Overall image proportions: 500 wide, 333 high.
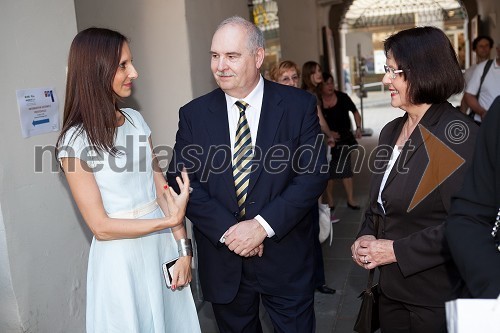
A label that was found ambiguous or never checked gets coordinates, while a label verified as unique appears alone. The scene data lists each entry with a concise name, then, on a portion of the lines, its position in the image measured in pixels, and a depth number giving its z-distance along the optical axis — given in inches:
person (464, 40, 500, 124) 237.6
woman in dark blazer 85.7
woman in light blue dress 88.7
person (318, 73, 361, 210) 279.1
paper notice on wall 106.3
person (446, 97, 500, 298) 56.1
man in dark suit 103.9
